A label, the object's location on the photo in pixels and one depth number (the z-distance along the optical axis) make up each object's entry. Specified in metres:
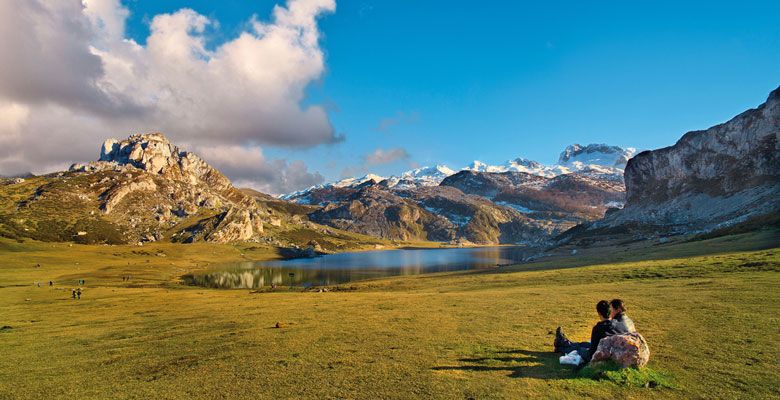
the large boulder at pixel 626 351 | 17.02
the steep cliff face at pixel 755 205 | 154.25
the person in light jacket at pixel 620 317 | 18.17
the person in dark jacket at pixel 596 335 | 18.16
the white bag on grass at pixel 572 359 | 18.55
